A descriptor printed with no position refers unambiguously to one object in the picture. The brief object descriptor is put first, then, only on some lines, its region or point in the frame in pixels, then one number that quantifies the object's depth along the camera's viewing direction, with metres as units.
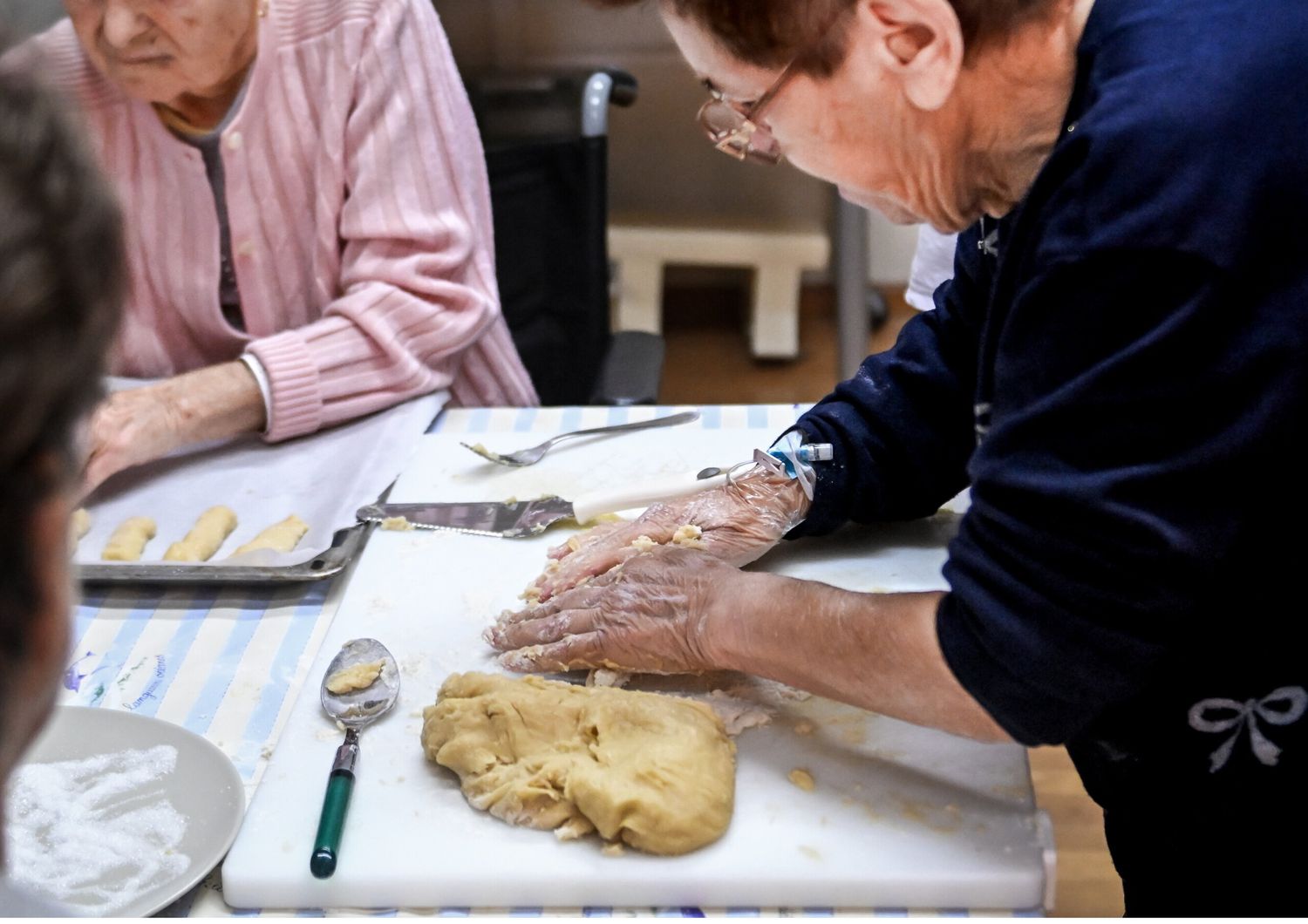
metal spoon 0.93
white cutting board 0.92
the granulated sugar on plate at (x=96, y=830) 0.92
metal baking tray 1.31
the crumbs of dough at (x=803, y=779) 1.00
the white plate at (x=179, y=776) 0.92
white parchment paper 1.52
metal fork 1.54
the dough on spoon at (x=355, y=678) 1.11
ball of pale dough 0.94
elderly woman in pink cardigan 1.72
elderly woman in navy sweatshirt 0.77
